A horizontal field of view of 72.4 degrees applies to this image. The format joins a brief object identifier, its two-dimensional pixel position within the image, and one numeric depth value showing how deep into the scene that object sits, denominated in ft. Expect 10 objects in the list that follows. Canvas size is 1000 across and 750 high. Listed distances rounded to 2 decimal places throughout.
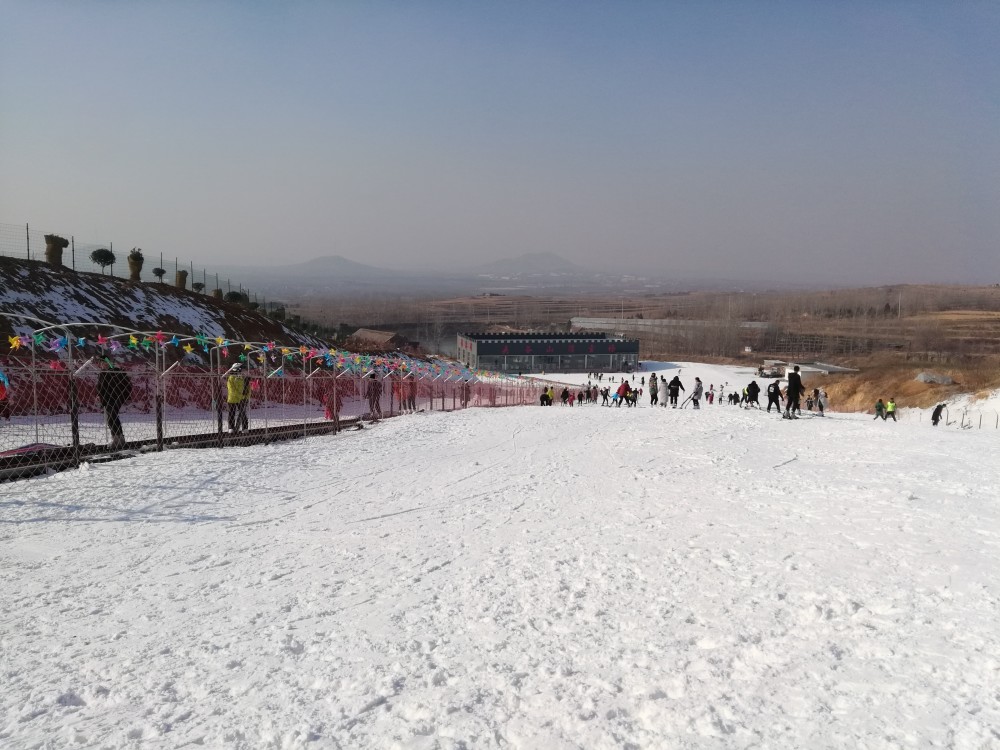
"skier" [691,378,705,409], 81.64
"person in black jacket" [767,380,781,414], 64.44
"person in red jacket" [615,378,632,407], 91.66
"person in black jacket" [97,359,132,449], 35.17
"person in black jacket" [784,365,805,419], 58.18
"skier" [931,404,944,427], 73.15
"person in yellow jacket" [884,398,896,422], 75.66
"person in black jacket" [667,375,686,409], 82.99
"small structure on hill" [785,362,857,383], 217.19
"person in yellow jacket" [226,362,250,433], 40.91
